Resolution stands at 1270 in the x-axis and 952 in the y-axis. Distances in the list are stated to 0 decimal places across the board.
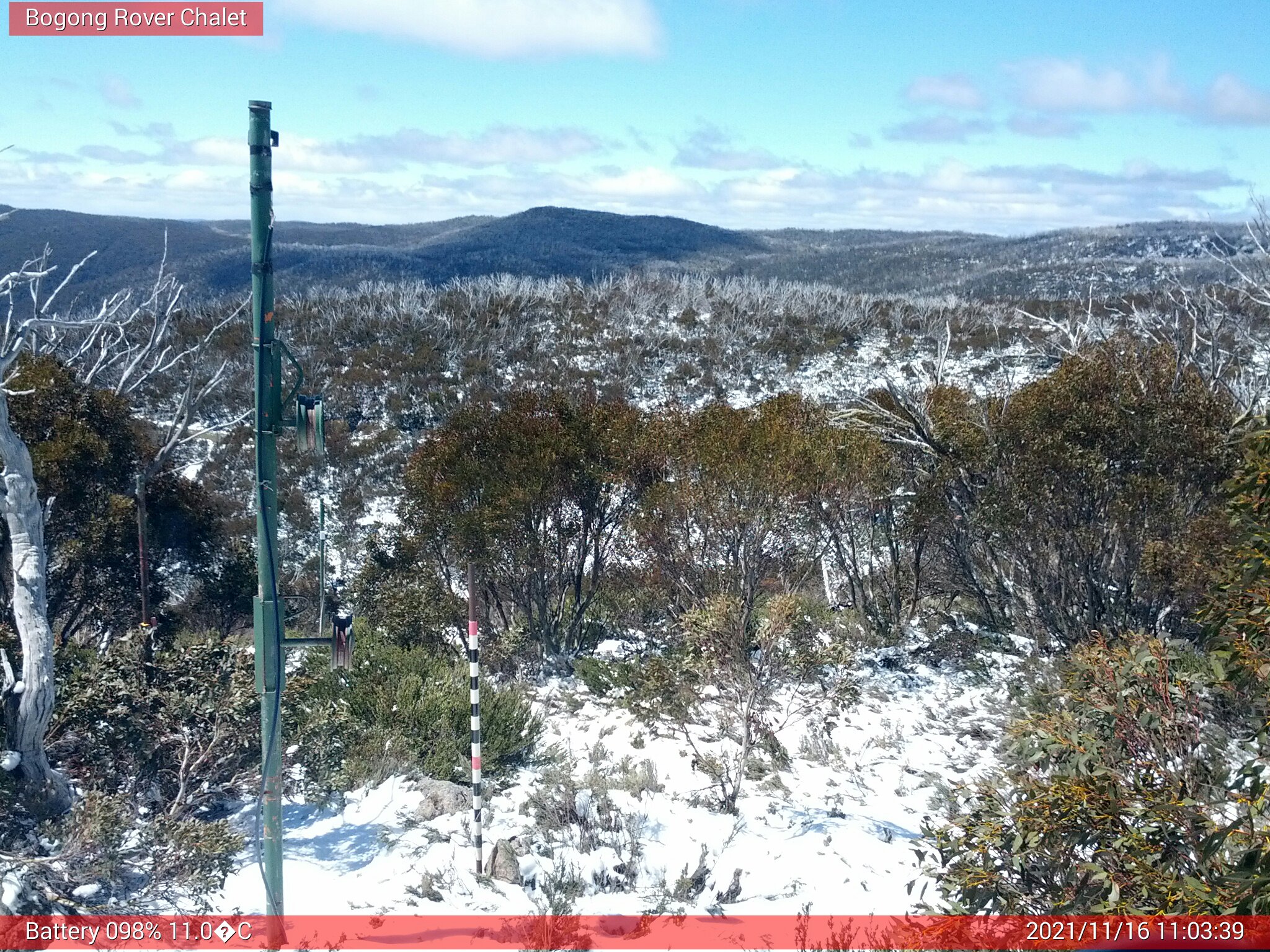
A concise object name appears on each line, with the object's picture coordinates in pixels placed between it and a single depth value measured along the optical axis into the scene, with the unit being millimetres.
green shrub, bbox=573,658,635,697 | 9258
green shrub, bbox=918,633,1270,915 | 3361
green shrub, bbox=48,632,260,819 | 5672
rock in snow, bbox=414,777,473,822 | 6043
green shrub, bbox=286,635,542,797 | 6379
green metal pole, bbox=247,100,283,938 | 3686
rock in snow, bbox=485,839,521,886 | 5273
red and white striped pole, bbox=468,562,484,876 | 5160
